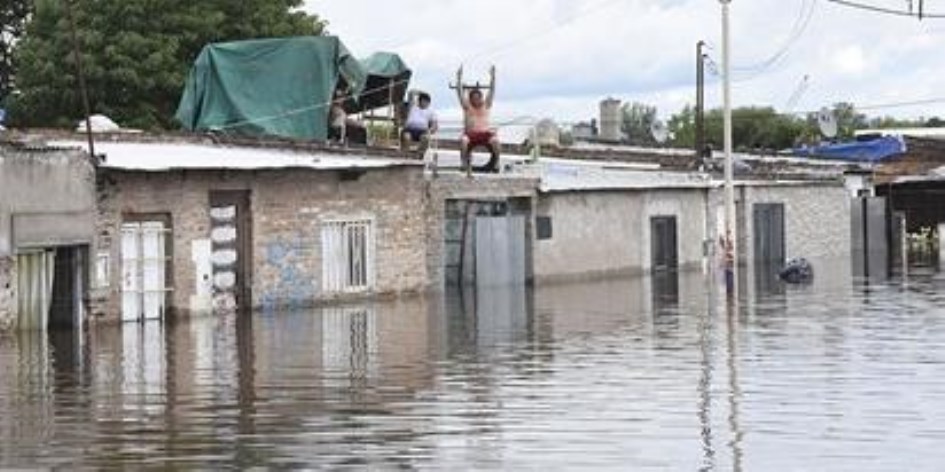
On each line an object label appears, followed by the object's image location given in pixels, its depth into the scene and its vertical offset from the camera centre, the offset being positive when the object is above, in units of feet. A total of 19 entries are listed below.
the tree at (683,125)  369.09 +28.02
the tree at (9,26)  194.80 +25.16
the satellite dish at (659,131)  244.63 +16.35
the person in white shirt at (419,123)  138.21 +10.12
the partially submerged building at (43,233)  95.86 +1.65
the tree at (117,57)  167.73 +18.81
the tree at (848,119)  364.93 +27.85
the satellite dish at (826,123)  252.62 +17.46
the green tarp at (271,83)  134.82 +12.95
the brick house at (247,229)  106.32 +1.98
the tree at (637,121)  317.01 +24.69
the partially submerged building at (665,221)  152.97 +2.98
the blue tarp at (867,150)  234.79 +12.77
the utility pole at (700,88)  191.62 +17.33
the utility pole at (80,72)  101.81 +10.61
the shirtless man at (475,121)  134.45 +9.95
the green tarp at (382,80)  142.41 +13.77
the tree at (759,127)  346.13 +23.76
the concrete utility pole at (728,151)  137.90 +7.75
